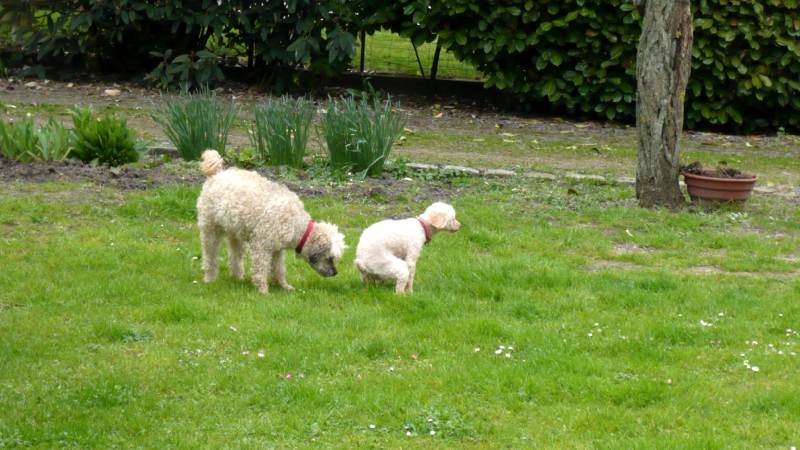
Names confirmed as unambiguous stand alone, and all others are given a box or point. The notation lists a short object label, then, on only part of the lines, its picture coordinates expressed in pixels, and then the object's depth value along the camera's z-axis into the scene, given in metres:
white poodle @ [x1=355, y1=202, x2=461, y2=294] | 7.77
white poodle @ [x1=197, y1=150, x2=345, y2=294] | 7.75
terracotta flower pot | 10.52
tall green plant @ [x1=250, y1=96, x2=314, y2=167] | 11.20
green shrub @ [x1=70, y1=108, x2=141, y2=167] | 11.12
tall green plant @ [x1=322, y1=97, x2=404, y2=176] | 11.10
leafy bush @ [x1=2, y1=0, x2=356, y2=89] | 16.19
